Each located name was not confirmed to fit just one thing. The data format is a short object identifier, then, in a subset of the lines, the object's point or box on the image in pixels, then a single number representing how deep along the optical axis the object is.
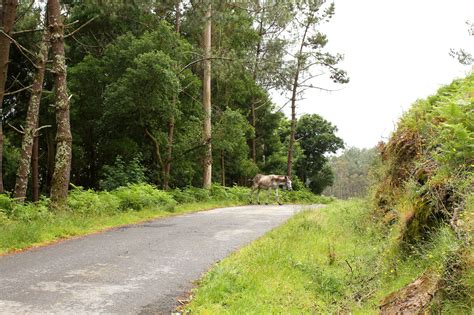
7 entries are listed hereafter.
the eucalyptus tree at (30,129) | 15.22
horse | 24.02
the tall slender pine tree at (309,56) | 34.62
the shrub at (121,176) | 18.39
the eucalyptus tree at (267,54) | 33.80
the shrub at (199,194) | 21.23
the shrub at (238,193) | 24.30
